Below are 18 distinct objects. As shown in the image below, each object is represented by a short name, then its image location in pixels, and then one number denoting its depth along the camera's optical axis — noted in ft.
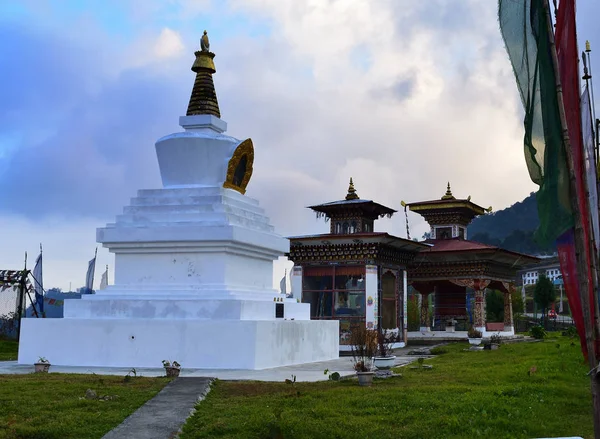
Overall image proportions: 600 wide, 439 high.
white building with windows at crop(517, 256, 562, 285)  275.80
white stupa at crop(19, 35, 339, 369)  53.26
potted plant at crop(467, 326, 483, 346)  92.12
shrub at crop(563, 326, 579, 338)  95.27
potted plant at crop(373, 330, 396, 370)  48.44
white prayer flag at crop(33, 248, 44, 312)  74.54
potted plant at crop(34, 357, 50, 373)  48.49
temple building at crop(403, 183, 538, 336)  115.34
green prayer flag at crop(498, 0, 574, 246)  24.35
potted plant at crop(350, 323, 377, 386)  40.14
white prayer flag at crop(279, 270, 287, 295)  101.21
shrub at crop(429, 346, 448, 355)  79.88
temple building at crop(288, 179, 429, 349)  95.45
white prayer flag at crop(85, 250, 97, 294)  87.15
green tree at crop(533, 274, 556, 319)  192.65
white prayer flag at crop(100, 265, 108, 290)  93.07
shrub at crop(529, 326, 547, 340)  104.12
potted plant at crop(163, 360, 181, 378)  44.83
